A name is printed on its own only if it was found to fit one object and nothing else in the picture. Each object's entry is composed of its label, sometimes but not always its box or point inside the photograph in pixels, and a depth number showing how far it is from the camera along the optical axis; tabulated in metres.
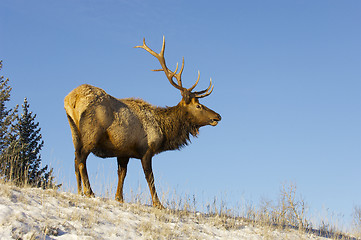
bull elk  8.36
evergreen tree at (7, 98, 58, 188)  22.56
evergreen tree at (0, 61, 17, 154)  26.05
